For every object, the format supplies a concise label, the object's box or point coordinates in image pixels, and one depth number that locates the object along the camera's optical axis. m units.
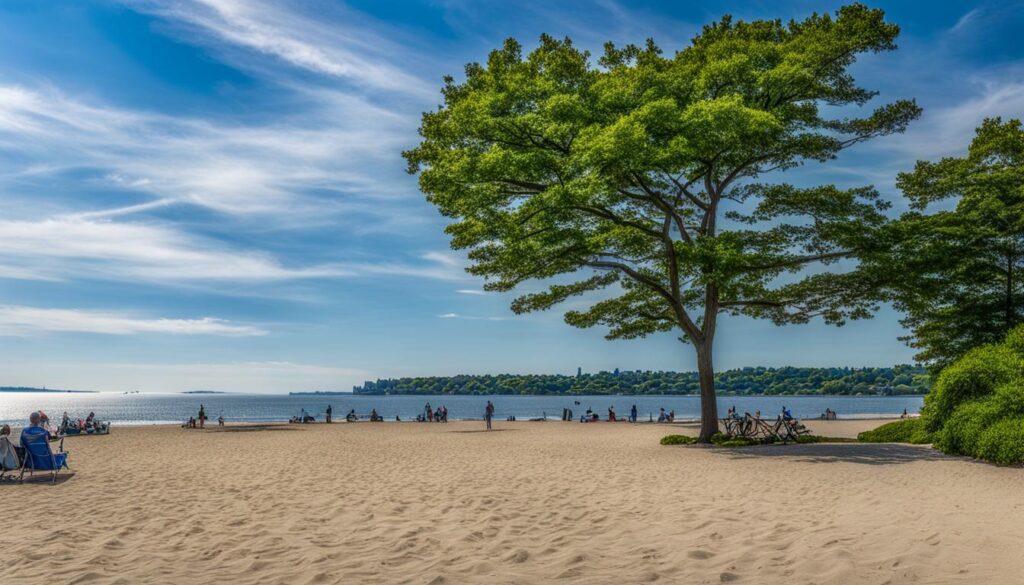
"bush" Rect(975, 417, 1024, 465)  16.80
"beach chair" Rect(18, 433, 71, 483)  14.27
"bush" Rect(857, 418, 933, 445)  25.84
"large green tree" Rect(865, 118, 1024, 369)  24.62
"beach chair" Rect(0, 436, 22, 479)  14.09
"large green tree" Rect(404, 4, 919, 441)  21.98
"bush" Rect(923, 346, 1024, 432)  20.11
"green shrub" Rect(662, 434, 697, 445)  24.99
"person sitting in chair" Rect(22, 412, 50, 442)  14.23
